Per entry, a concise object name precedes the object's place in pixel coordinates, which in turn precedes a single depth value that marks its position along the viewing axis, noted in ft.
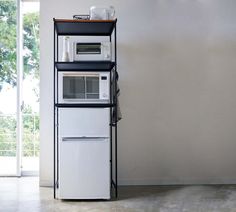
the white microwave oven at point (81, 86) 13.17
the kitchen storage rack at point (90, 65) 12.90
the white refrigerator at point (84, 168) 12.77
